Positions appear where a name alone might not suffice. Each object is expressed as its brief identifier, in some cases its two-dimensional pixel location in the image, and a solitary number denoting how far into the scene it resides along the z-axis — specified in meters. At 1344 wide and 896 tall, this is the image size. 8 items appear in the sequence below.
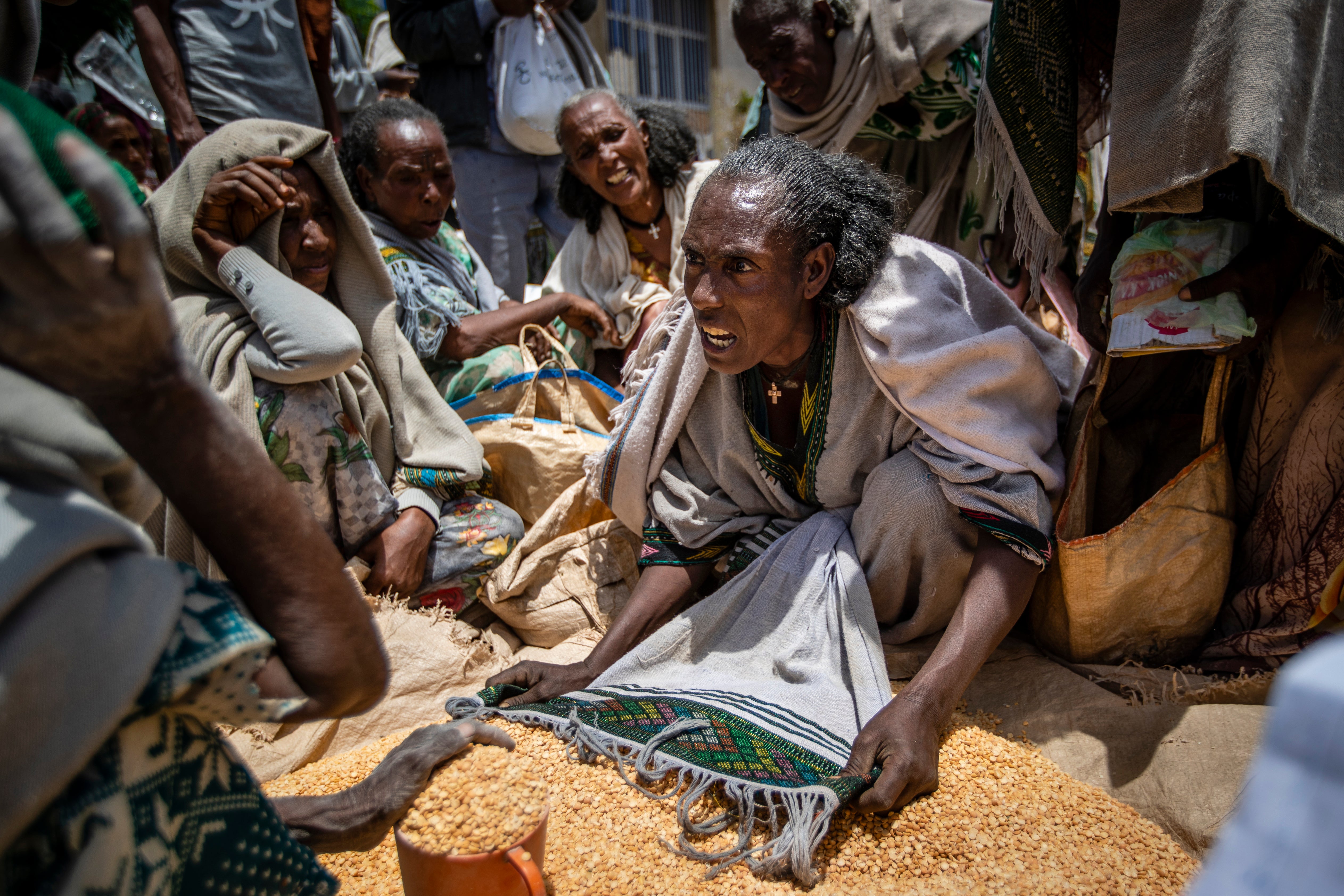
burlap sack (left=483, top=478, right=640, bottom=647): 3.01
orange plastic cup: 1.34
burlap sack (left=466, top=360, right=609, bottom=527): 3.23
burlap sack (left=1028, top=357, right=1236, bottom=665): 2.34
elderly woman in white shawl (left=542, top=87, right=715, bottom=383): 3.98
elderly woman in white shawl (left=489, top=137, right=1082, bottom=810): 2.34
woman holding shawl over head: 2.62
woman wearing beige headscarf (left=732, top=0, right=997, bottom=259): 3.60
